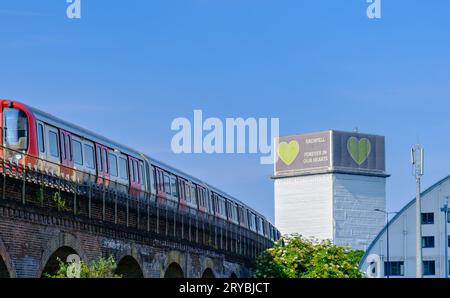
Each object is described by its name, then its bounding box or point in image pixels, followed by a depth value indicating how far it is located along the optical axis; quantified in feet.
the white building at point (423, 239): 334.65
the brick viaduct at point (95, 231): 84.84
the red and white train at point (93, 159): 109.50
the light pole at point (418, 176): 123.44
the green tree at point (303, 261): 208.33
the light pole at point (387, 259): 331.16
